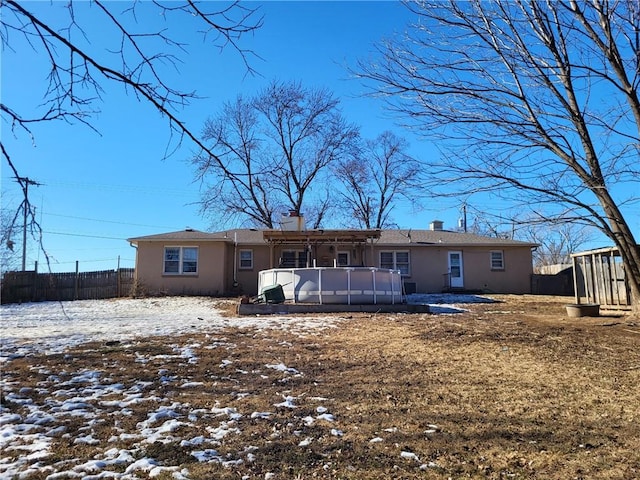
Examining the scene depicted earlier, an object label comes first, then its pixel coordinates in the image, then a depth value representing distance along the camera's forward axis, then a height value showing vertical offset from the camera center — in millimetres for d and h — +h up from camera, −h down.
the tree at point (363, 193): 33281 +7466
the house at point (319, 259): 20031 +1564
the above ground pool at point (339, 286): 13570 +190
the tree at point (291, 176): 29422 +7858
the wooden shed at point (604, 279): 12109 +331
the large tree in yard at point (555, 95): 6890 +3128
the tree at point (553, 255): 45000 +3804
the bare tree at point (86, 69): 2670 +1418
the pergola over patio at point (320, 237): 17141 +2216
